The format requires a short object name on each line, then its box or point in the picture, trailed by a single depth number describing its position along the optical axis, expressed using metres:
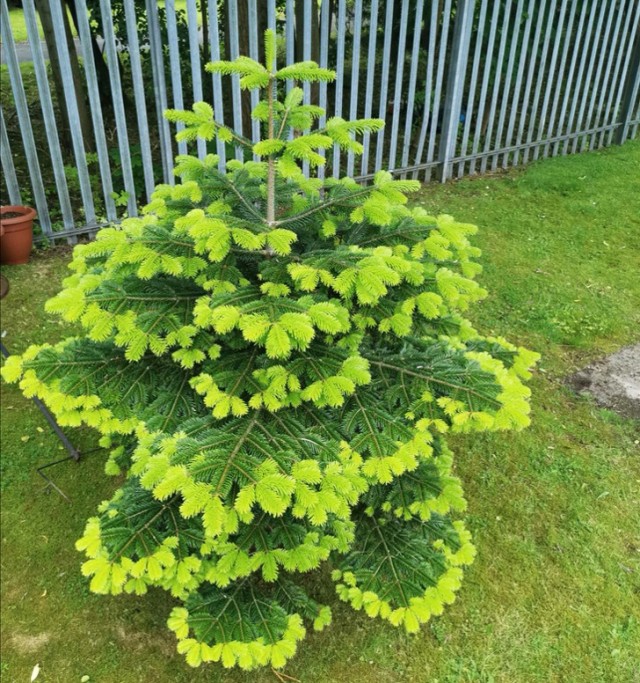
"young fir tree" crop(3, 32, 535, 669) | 1.80
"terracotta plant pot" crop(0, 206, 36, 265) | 4.61
